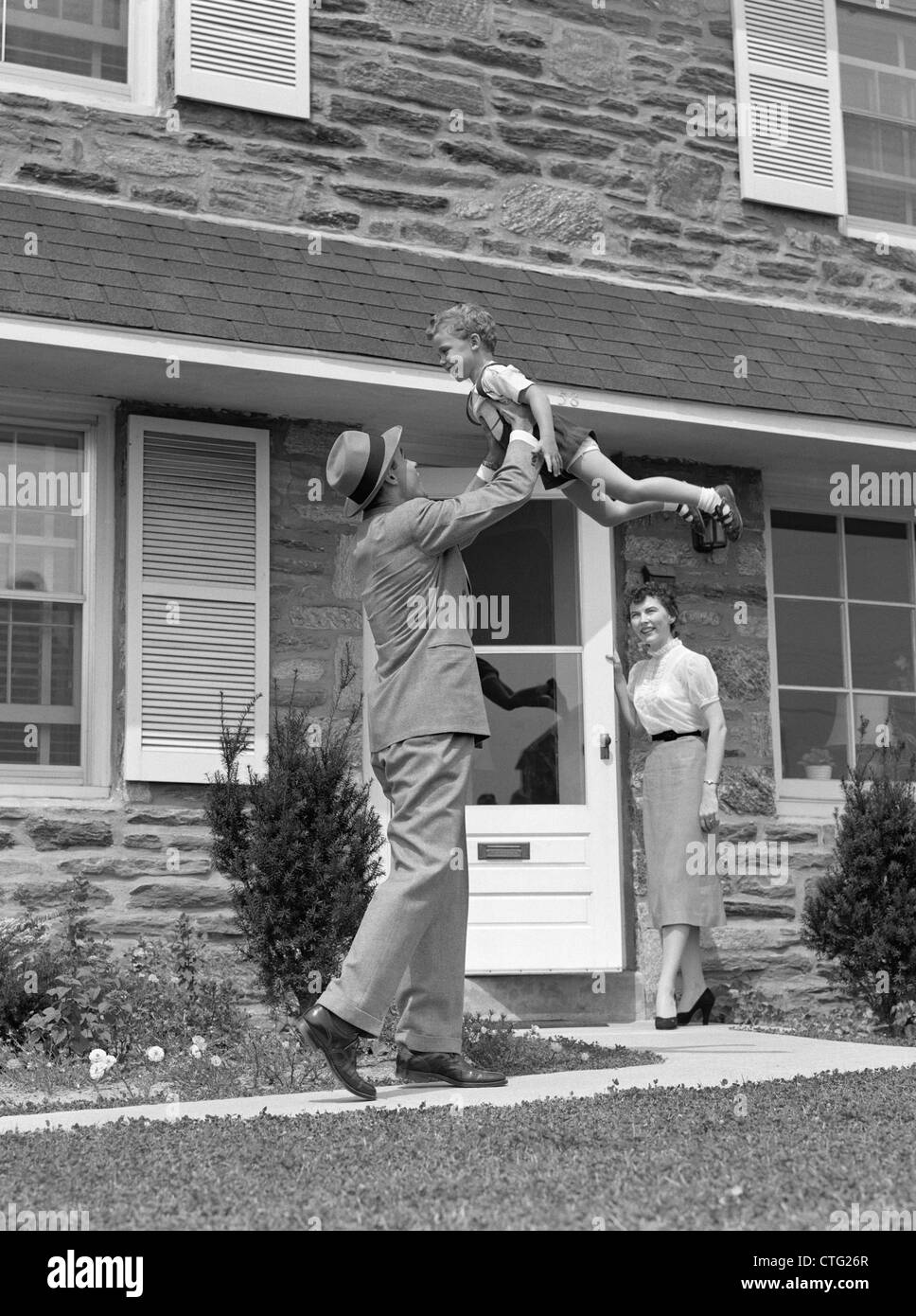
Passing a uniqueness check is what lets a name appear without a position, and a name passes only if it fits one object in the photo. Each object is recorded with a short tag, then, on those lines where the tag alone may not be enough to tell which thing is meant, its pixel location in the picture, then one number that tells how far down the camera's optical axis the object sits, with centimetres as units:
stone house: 726
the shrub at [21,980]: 621
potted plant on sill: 881
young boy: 538
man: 456
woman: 735
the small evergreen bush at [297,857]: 660
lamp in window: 891
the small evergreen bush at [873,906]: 767
